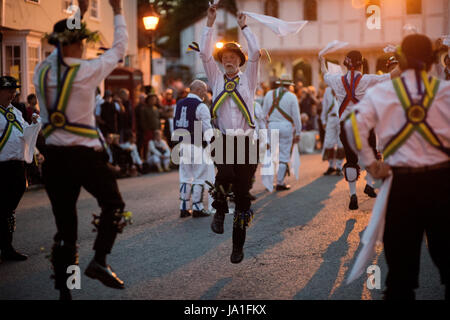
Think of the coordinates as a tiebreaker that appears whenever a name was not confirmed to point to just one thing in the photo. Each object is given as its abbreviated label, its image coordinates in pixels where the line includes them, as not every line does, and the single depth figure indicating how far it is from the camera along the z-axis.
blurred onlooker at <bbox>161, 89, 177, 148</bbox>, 17.18
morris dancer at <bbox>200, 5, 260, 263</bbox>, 6.00
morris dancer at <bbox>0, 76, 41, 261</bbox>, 6.54
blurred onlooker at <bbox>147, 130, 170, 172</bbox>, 16.36
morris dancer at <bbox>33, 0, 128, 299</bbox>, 4.62
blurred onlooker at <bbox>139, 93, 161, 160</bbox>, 16.58
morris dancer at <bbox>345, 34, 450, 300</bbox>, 3.88
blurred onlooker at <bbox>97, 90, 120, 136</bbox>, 14.94
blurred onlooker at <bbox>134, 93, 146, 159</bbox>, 16.67
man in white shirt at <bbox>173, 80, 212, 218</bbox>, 9.24
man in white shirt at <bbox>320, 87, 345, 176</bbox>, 13.92
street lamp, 18.72
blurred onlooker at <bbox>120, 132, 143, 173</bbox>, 15.34
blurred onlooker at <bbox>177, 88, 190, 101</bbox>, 14.39
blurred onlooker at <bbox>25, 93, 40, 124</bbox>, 13.12
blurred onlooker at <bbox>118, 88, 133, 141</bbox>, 15.74
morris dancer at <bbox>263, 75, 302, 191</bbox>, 12.01
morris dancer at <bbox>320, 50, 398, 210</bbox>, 8.23
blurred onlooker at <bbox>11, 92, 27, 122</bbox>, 8.41
